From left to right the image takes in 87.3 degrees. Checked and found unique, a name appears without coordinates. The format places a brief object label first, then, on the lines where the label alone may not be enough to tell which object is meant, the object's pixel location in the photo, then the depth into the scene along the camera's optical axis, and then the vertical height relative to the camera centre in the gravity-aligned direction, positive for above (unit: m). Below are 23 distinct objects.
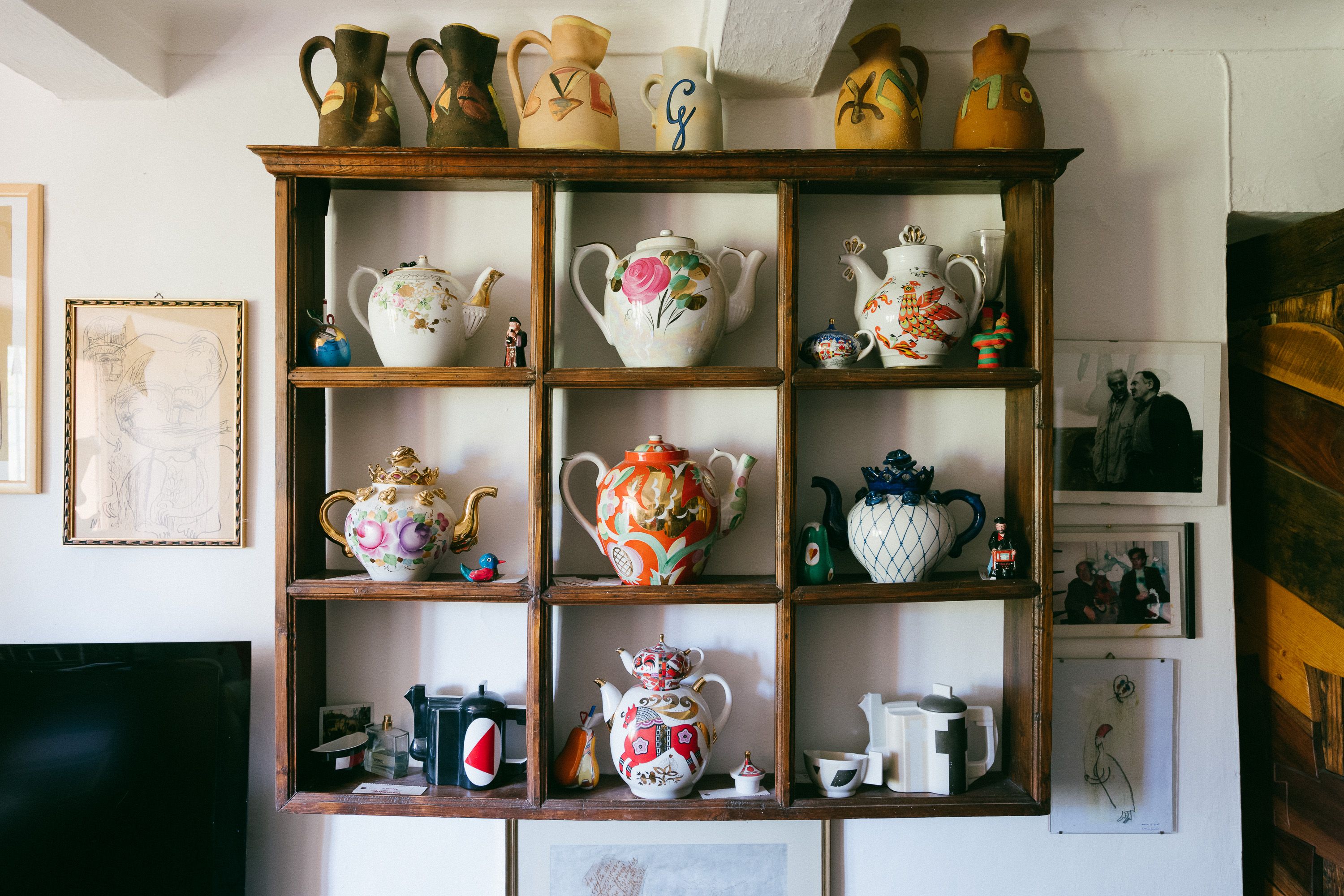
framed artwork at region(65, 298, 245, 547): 1.54 +0.07
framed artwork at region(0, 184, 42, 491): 1.54 +0.26
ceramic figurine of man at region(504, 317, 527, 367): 1.40 +0.22
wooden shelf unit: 1.34 +0.07
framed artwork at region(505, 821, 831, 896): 1.51 -0.87
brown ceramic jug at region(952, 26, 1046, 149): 1.42 +0.71
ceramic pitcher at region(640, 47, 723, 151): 1.40 +0.70
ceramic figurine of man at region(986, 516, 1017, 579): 1.38 -0.20
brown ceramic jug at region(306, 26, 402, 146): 1.41 +0.72
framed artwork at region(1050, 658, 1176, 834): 1.54 -0.64
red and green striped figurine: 1.37 +0.22
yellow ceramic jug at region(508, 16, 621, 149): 1.38 +0.71
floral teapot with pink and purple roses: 1.34 -0.13
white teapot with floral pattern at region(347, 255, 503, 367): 1.36 +0.27
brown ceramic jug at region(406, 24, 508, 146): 1.40 +0.72
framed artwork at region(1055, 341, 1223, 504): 1.55 +0.07
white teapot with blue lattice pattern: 1.36 -0.14
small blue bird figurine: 1.38 -0.23
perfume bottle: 1.46 -0.62
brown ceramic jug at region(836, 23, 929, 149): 1.41 +0.71
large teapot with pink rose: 1.34 +0.29
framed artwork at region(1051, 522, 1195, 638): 1.55 -0.28
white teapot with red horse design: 1.32 -0.52
